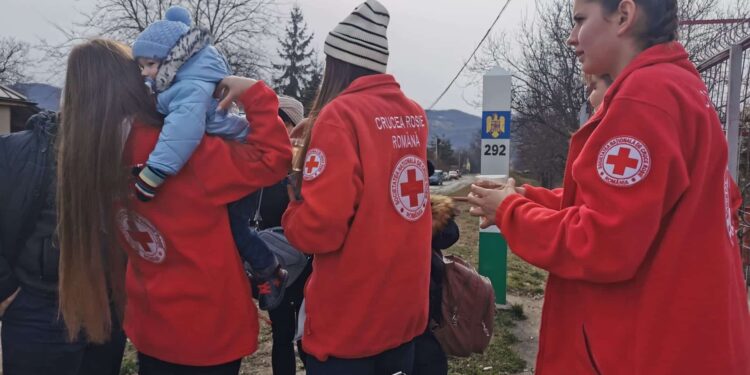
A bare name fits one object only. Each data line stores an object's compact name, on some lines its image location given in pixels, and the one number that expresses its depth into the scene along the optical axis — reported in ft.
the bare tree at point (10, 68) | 142.61
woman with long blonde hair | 5.80
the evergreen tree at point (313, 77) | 131.64
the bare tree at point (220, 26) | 84.33
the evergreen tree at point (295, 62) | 136.26
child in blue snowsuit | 5.76
